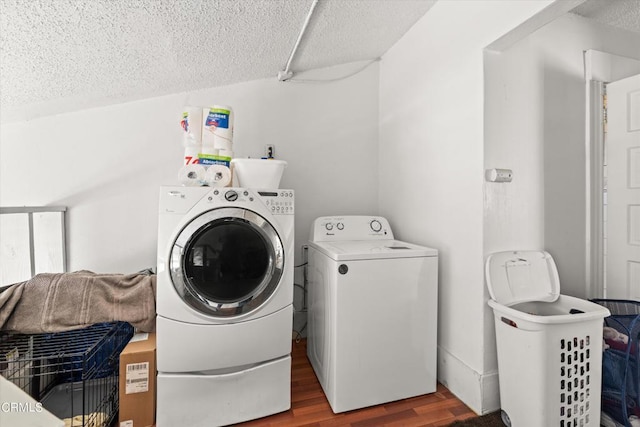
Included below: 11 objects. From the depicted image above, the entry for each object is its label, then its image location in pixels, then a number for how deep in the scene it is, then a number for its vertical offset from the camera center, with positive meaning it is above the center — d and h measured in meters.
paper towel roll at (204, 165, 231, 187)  1.45 +0.19
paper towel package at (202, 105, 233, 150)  1.59 +0.47
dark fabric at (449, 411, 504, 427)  1.36 -0.99
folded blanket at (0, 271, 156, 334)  1.37 -0.43
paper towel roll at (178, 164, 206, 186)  1.44 +0.19
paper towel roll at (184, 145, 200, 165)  1.58 +0.33
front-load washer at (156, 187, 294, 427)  1.32 -0.42
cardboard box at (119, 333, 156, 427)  1.33 -0.79
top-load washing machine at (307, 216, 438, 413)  1.46 -0.58
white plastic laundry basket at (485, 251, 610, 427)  1.21 -0.66
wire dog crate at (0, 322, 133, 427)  1.31 -0.74
